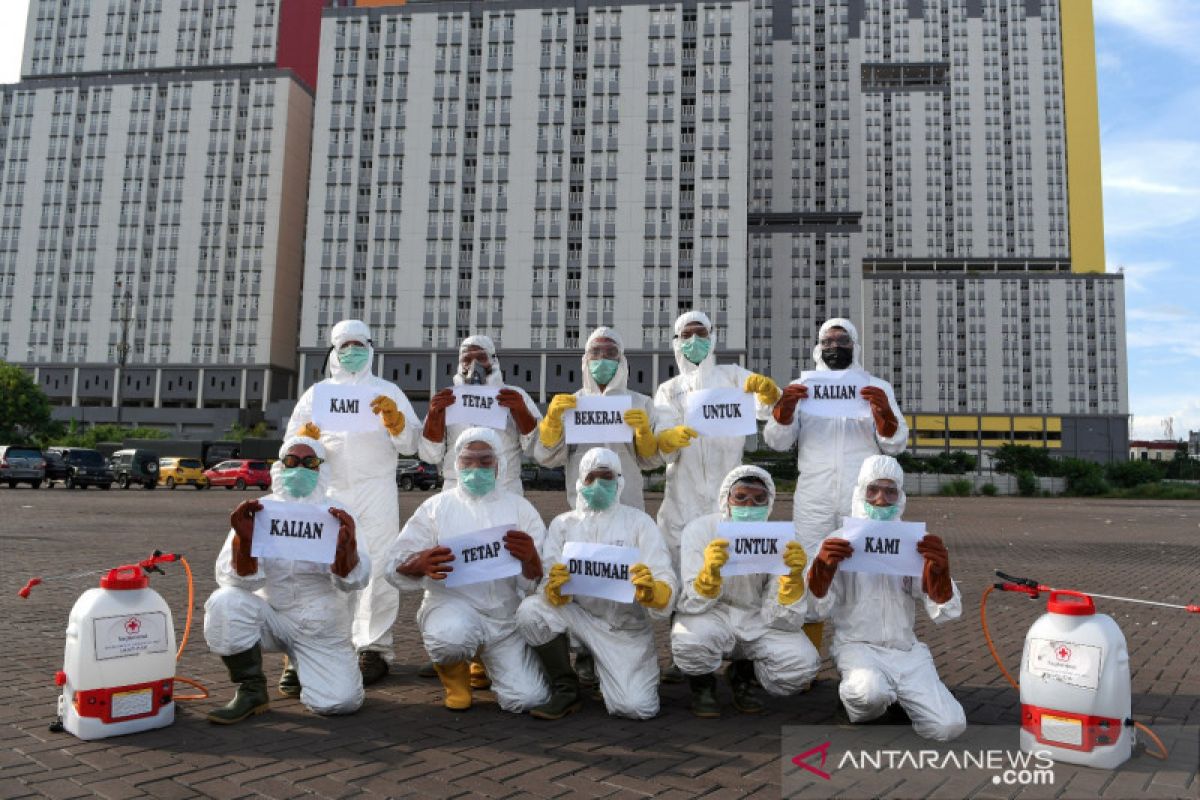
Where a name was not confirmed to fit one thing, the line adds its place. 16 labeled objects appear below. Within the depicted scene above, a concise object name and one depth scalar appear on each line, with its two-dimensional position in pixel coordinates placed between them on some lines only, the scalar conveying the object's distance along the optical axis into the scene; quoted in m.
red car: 36.06
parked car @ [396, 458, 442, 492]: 37.75
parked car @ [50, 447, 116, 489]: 31.36
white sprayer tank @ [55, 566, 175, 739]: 4.25
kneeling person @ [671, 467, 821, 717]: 4.81
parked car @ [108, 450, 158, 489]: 33.28
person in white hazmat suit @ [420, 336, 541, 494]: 5.82
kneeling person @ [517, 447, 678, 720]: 4.80
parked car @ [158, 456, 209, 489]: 35.00
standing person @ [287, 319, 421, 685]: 5.74
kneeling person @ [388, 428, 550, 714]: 4.93
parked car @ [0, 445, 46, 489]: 30.03
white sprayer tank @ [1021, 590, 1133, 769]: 4.00
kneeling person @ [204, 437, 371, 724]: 4.69
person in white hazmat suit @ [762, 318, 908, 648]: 5.42
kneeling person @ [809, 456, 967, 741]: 4.48
